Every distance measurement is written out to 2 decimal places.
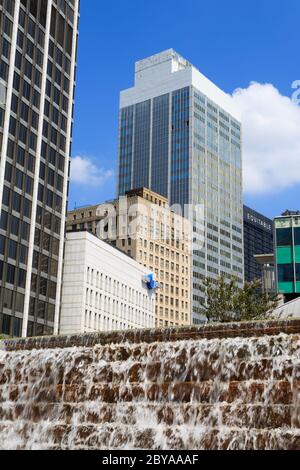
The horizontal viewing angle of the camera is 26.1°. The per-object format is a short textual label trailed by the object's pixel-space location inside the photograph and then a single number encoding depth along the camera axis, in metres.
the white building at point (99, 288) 104.06
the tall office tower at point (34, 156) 78.31
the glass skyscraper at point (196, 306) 195.06
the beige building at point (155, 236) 170.75
